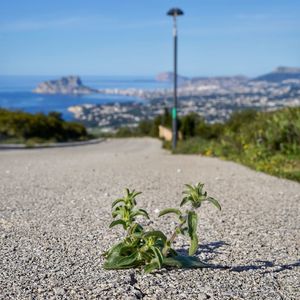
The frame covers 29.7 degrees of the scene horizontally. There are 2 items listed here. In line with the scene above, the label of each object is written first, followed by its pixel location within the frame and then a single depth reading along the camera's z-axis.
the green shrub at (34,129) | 31.03
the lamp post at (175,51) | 20.58
